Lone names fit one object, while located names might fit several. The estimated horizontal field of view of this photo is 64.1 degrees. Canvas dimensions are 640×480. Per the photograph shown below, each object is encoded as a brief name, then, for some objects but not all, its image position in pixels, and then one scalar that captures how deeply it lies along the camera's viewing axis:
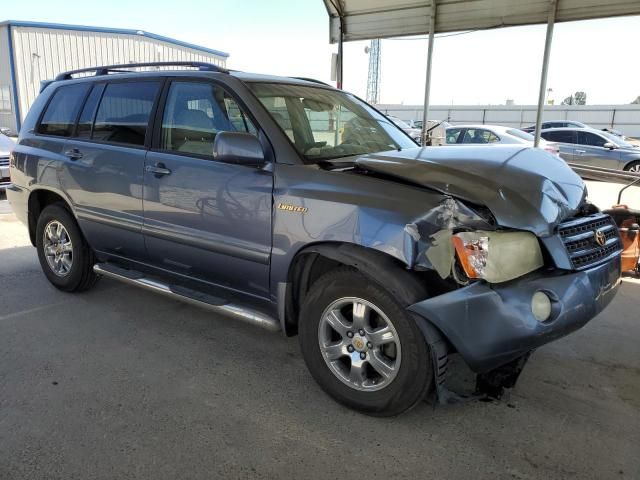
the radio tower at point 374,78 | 89.82
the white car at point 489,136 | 13.45
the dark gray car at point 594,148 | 14.12
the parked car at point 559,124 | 20.63
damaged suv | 2.50
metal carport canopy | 6.84
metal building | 20.12
